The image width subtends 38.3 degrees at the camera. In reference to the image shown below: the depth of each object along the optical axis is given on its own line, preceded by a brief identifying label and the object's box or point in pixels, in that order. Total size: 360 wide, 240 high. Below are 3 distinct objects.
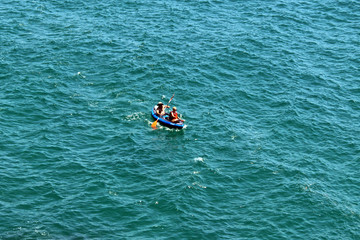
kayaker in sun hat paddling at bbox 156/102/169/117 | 68.50
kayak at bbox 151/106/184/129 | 66.81
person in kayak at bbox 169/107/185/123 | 67.06
